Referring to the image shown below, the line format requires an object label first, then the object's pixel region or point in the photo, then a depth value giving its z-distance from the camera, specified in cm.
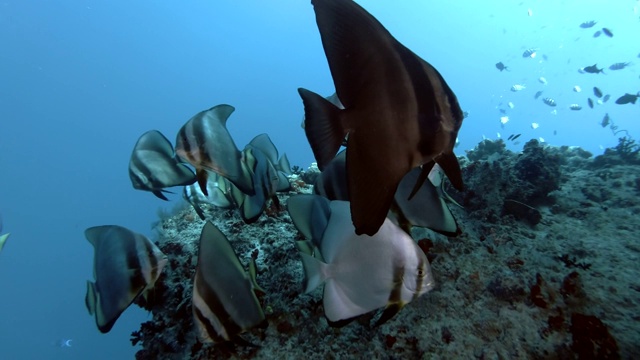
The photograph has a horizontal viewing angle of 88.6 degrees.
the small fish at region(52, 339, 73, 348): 1968
